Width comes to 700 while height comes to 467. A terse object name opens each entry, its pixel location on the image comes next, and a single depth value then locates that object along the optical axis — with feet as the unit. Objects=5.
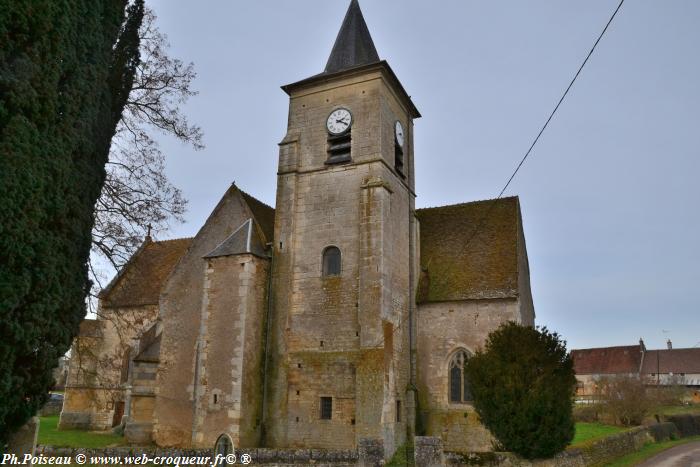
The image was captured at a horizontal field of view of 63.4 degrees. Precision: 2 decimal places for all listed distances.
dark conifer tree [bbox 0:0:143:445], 24.44
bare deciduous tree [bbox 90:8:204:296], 35.45
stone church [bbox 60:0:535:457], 58.39
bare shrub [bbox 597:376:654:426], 105.19
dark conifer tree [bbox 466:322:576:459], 43.16
